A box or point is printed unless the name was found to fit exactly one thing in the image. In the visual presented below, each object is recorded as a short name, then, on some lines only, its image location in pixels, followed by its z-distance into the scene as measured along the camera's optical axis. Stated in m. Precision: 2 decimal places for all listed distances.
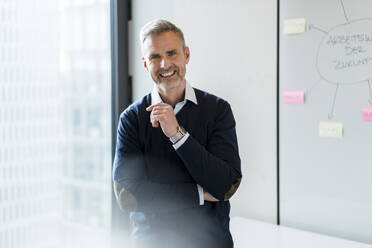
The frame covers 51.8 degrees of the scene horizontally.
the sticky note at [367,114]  1.83
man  1.46
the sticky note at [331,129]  1.93
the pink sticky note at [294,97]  2.05
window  2.23
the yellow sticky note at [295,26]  2.03
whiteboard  1.86
